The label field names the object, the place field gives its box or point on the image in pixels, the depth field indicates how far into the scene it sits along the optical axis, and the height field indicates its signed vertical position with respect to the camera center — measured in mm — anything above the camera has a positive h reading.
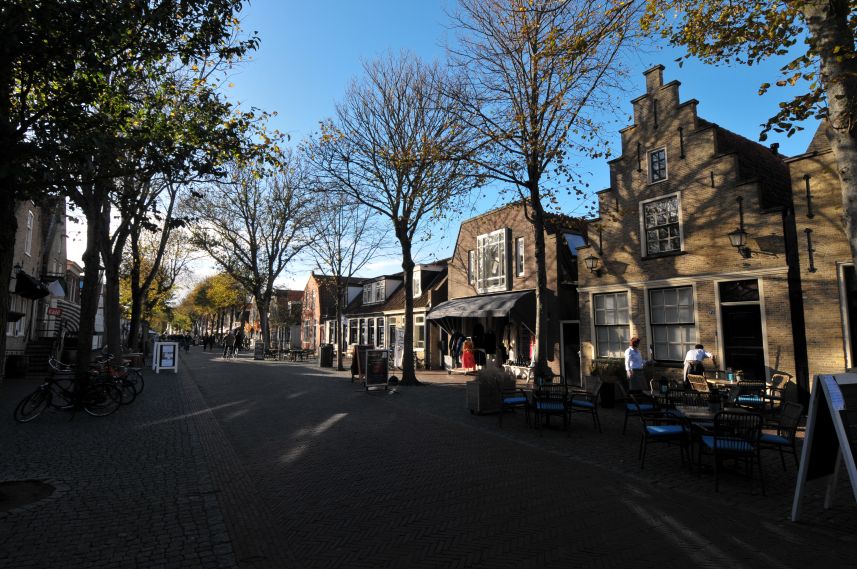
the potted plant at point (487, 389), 11250 -1316
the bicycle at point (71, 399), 9742 -1356
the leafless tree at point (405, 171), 16469 +5715
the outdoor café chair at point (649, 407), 7294 -1151
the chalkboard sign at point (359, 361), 17312 -982
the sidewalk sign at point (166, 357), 22172 -962
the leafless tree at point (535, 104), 11719 +5898
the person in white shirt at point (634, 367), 11977 -861
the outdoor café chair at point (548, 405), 9109 -1390
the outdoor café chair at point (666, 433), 6702 -1406
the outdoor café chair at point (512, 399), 9867 -1420
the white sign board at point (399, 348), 26391 -762
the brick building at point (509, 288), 17703 +1913
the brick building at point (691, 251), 11445 +2212
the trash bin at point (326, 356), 27094 -1188
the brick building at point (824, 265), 10086 +1411
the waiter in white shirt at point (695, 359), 11977 -689
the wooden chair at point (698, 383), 11430 -1224
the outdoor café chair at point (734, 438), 5770 -1318
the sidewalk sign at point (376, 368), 15930 -1135
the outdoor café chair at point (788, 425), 5918 -1177
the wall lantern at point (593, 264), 15570 +2263
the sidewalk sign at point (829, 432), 4496 -994
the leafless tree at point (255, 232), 30984 +7045
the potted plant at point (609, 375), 12664 -1148
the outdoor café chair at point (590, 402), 9414 -1415
